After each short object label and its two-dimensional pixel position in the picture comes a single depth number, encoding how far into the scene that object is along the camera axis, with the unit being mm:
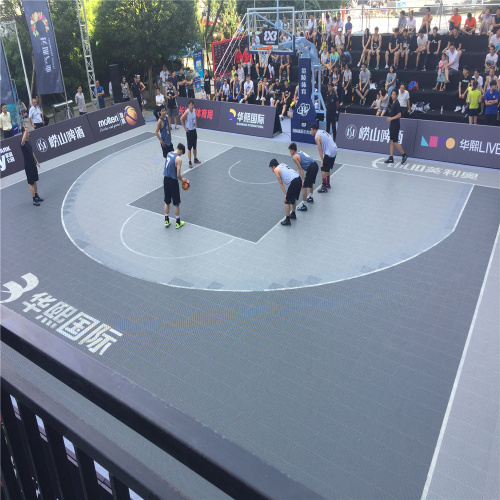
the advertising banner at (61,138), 18172
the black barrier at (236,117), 20172
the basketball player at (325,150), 13862
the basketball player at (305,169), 12680
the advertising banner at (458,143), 15859
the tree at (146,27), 26797
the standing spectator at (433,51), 21812
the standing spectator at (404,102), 17781
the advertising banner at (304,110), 18125
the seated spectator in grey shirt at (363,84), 21695
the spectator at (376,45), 23125
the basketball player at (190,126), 15879
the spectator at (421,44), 21914
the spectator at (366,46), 23547
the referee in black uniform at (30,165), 13734
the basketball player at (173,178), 11961
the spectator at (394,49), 22425
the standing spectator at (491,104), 17422
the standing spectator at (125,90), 24969
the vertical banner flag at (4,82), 19250
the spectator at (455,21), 21734
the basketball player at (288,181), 11984
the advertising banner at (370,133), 17031
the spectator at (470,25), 21711
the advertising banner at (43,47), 20172
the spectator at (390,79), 20847
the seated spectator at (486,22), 21359
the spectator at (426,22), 22344
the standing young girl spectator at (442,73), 20688
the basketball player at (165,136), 15522
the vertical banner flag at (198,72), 30531
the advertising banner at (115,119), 20391
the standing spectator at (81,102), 22781
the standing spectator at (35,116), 19797
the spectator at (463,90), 19391
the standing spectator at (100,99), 25009
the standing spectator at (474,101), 17812
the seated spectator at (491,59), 19464
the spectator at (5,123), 18766
